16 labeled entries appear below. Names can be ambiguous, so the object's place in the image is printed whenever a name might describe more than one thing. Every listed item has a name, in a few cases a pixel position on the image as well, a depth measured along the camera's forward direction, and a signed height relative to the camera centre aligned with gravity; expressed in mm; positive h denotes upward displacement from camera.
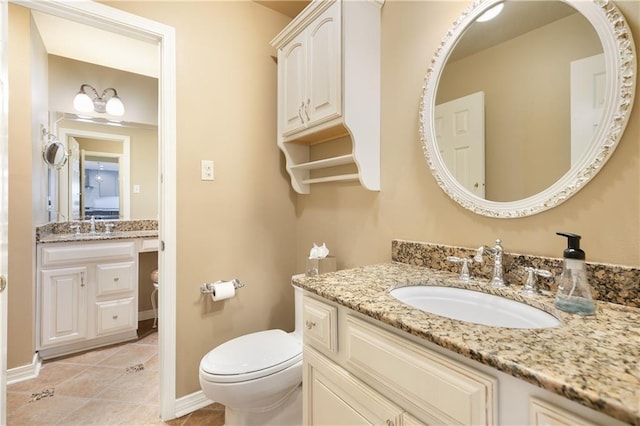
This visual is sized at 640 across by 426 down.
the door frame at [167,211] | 1595 +0
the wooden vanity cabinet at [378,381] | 583 -406
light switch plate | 1721 +246
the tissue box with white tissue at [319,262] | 1654 -287
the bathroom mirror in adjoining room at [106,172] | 2746 +384
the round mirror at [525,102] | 824 +366
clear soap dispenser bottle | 713 -183
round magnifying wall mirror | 2390 +479
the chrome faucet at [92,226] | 2760 -143
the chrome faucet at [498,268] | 969 -187
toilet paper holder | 1712 -449
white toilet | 1251 -726
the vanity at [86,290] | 2193 -630
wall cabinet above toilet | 1374 +655
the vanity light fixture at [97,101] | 2645 +1021
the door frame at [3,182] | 970 +98
